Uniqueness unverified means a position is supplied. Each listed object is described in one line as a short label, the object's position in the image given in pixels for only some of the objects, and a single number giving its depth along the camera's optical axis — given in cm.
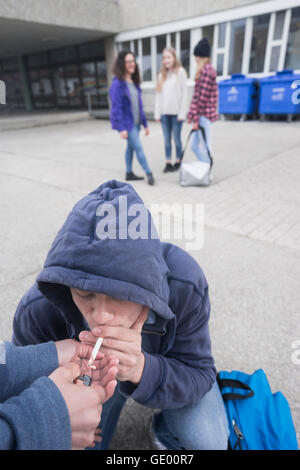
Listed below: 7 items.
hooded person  84
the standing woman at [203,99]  457
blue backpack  119
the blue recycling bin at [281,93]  871
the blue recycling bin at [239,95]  966
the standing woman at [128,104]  443
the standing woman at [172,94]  495
